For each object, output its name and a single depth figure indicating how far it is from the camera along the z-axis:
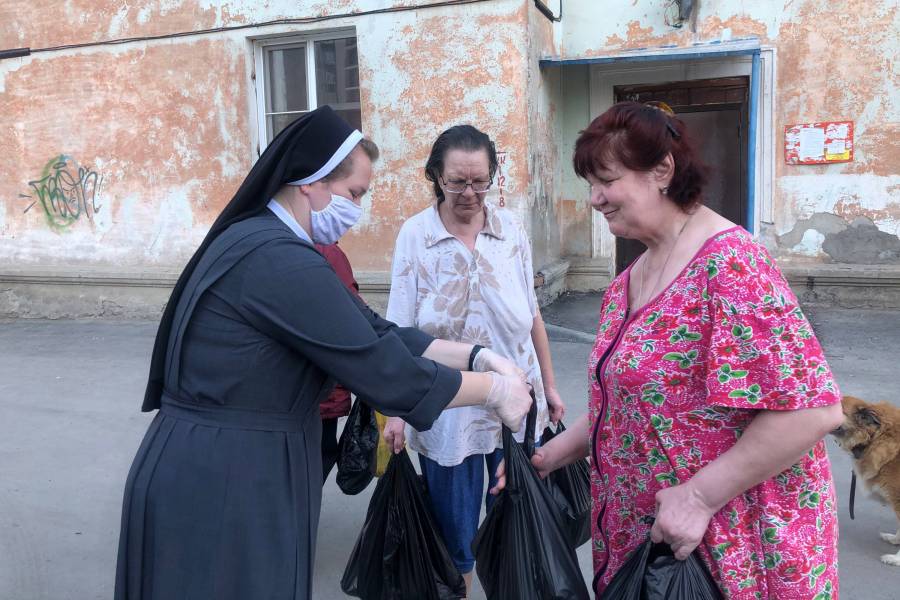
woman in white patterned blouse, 3.01
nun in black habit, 1.82
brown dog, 3.54
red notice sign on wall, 8.24
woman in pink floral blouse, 1.68
